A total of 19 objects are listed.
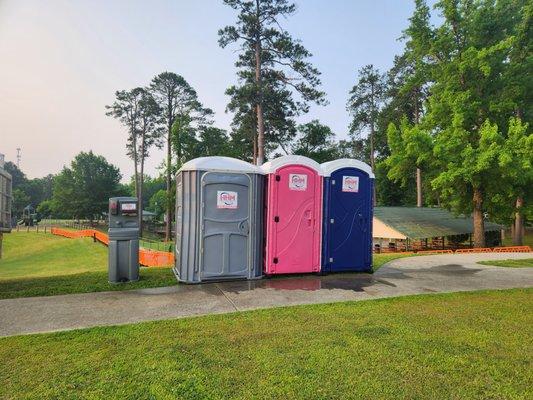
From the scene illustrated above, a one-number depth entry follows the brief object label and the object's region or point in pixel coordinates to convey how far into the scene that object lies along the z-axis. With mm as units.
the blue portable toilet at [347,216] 6891
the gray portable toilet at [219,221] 6008
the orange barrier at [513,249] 17359
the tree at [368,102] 42250
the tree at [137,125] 38219
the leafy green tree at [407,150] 18703
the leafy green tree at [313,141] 35312
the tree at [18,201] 70562
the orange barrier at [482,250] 16334
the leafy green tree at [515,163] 15695
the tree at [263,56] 22328
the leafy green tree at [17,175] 94481
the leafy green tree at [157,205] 56809
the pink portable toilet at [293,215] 6547
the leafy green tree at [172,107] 34125
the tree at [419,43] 21438
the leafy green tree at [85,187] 53969
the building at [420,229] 21797
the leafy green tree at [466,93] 18078
